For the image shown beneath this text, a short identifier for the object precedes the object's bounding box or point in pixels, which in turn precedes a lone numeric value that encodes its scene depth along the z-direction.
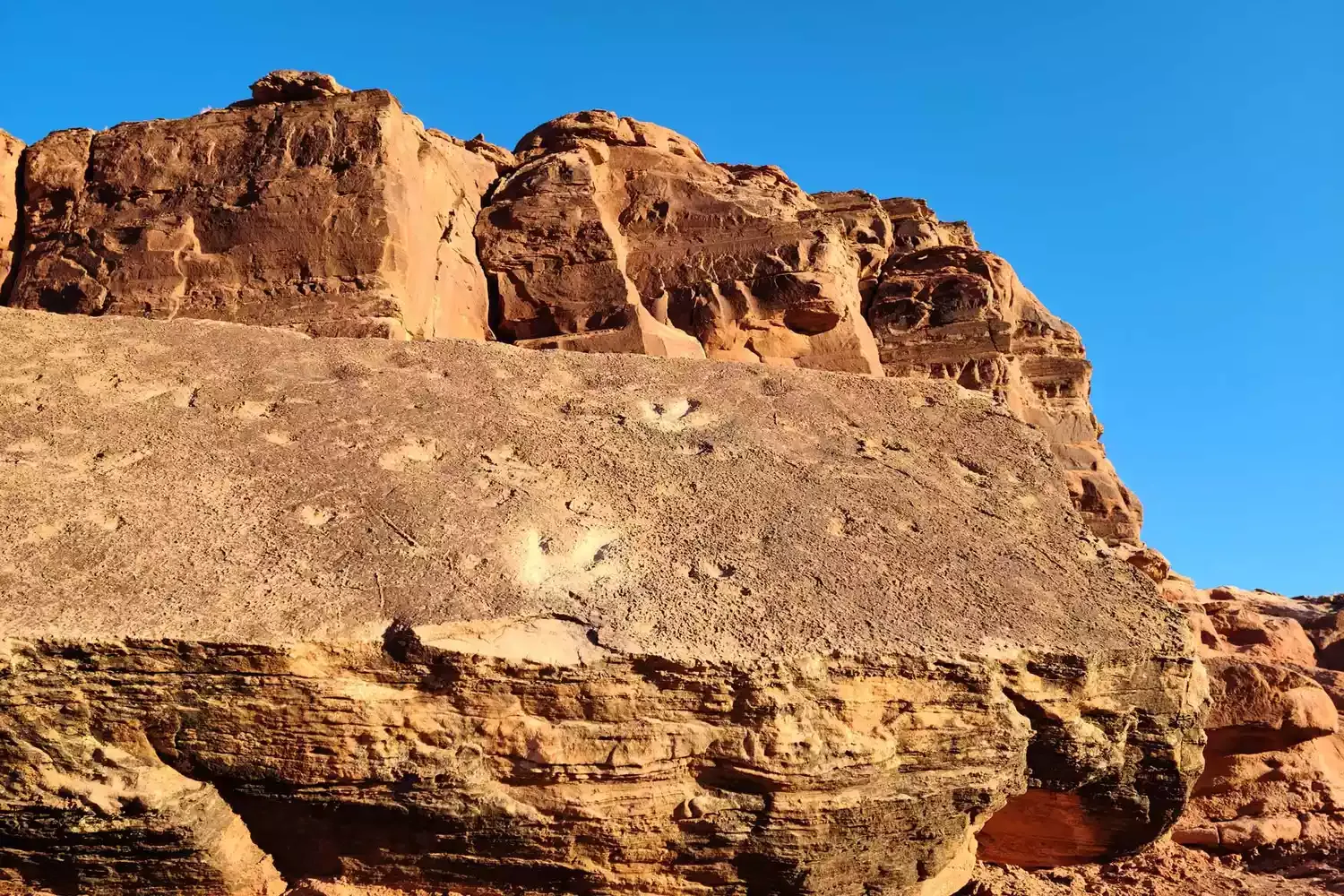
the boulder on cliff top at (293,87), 8.22
